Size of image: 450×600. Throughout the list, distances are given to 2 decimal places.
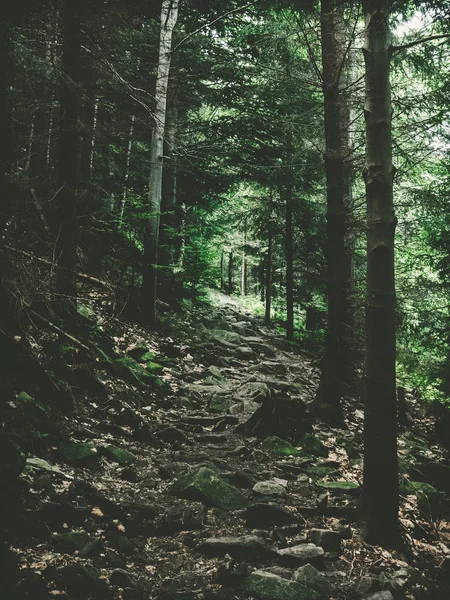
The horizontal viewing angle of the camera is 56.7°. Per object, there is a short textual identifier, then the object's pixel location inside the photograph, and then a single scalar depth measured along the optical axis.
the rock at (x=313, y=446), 6.44
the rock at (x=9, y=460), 2.95
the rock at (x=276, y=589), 3.03
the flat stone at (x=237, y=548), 3.55
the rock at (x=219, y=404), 7.75
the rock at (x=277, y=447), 6.22
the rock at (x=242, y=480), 5.02
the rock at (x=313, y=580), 3.18
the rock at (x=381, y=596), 3.08
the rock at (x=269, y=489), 4.81
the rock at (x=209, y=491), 4.46
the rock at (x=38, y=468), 3.92
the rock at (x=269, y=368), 11.23
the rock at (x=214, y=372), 9.83
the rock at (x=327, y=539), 3.78
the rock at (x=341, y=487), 4.98
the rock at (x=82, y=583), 2.72
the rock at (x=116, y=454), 5.07
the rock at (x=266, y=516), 4.13
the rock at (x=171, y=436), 6.13
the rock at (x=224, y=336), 13.07
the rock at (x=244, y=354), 12.49
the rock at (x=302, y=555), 3.51
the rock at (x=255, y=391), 8.00
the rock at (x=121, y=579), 2.94
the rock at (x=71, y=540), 3.16
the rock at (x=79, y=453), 4.64
